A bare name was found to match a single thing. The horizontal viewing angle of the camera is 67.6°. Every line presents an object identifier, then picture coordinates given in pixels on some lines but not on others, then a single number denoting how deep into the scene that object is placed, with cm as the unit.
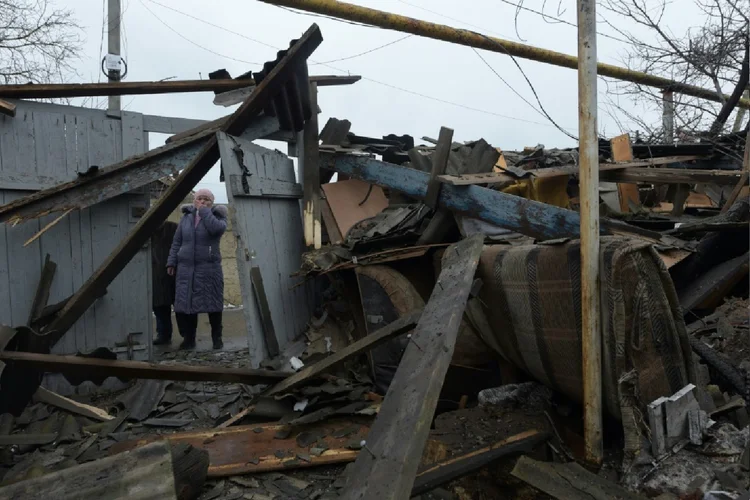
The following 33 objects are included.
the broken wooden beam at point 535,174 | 494
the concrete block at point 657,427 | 237
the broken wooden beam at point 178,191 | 444
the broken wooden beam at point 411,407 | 169
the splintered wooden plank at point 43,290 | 475
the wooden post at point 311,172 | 578
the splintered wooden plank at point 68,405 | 423
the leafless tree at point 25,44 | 1096
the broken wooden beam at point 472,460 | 242
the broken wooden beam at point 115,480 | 226
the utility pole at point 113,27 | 940
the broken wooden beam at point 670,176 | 546
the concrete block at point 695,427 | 242
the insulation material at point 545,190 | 545
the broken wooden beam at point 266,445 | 323
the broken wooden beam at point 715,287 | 420
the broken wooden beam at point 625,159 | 680
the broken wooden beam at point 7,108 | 454
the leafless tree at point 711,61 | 604
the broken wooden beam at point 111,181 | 454
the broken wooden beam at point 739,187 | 507
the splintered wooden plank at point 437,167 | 498
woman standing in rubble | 603
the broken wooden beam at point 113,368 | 348
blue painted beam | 435
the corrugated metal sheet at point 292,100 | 491
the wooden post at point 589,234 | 249
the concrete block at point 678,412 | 239
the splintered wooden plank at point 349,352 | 331
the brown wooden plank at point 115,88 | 477
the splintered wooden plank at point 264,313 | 457
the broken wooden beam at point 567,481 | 221
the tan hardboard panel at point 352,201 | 611
